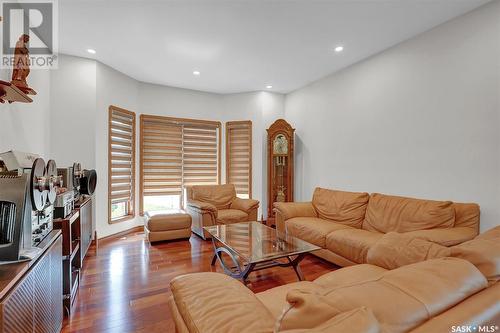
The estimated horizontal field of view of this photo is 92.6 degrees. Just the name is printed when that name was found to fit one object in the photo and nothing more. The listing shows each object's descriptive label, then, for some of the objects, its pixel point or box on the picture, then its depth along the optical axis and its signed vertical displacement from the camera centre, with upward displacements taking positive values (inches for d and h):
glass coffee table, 87.7 -33.1
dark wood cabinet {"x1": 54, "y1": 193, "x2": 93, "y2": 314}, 76.1 -30.2
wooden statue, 74.5 +31.3
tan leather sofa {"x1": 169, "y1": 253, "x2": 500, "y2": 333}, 26.6 -16.9
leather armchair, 154.0 -29.8
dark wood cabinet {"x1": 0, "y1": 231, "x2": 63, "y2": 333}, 37.2 -24.6
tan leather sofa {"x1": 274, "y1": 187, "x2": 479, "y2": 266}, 92.8 -25.8
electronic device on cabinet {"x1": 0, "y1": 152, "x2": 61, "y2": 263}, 43.4 -8.9
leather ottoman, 145.8 -39.0
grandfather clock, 186.7 +1.2
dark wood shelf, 65.0 +20.8
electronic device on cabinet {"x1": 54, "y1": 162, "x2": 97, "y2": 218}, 78.3 -10.1
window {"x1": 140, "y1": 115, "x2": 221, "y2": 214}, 182.5 +5.3
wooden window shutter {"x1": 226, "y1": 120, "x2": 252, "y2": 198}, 198.2 +7.0
